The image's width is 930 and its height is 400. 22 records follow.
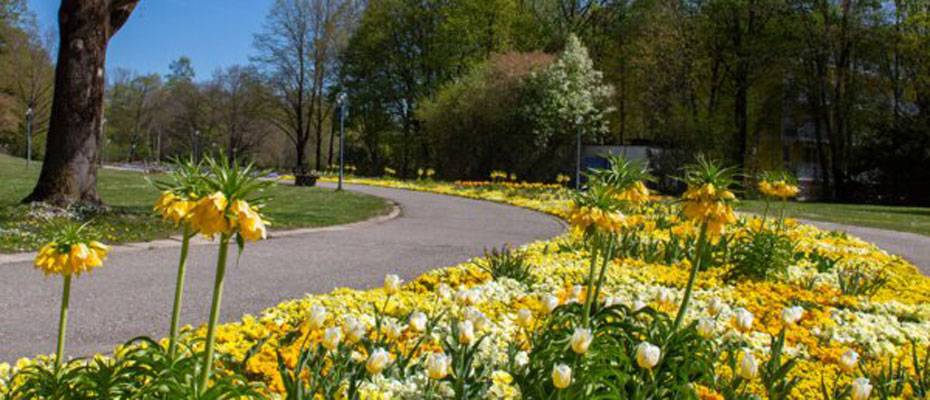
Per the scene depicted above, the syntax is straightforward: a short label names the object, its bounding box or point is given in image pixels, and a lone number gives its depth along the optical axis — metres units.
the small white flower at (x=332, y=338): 2.37
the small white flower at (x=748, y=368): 2.18
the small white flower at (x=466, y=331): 2.53
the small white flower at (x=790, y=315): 2.71
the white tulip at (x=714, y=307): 2.78
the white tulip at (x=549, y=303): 2.67
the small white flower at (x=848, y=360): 2.48
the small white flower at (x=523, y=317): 2.67
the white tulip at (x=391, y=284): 3.07
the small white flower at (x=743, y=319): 2.68
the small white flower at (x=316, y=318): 2.44
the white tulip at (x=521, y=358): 3.04
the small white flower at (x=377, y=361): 2.25
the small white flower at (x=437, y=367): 2.16
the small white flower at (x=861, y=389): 2.11
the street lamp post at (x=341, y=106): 22.95
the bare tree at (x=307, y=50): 42.19
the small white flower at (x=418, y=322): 2.78
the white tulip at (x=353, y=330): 2.48
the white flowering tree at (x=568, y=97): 27.44
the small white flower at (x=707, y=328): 2.41
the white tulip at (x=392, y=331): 2.77
